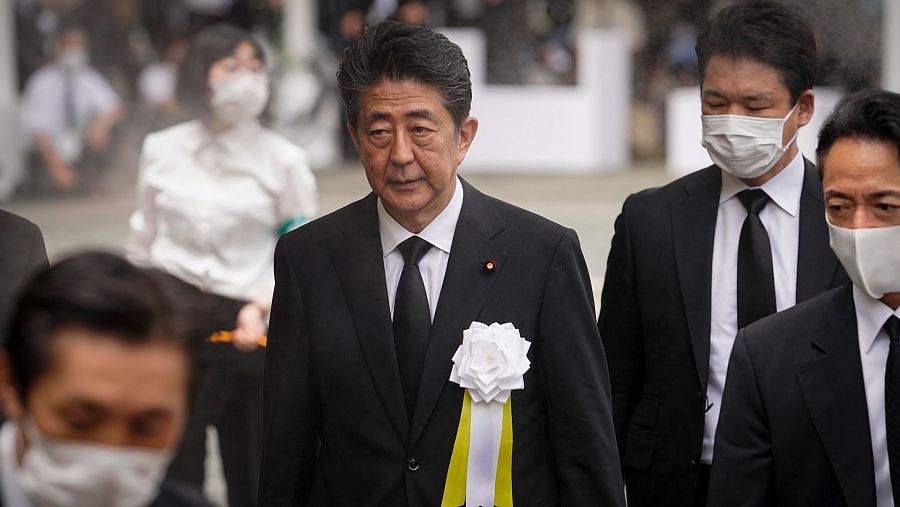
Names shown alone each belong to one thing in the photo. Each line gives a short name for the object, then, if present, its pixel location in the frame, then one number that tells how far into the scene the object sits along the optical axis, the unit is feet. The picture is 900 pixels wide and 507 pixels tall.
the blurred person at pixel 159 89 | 70.79
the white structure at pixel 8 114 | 59.67
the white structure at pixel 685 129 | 62.18
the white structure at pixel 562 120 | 64.59
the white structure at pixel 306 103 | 68.95
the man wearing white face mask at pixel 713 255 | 14.26
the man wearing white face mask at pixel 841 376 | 11.03
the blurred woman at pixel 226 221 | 19.36
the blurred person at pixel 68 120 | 57.52
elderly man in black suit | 12.10
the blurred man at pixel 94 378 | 7.27
